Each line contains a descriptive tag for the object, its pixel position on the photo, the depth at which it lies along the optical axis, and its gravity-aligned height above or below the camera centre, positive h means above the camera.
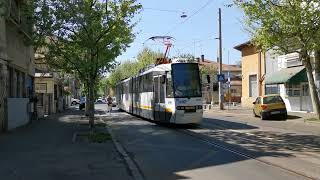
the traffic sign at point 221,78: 30.72 +1.75
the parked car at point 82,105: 38.36 -0.99
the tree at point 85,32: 12.86 +2.70
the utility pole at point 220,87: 31.34 +0.85
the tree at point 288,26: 17.17 +3.84
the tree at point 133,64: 56.43 +6.31
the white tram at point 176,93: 15.55 +0.17
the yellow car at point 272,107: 20.93 -0.71
